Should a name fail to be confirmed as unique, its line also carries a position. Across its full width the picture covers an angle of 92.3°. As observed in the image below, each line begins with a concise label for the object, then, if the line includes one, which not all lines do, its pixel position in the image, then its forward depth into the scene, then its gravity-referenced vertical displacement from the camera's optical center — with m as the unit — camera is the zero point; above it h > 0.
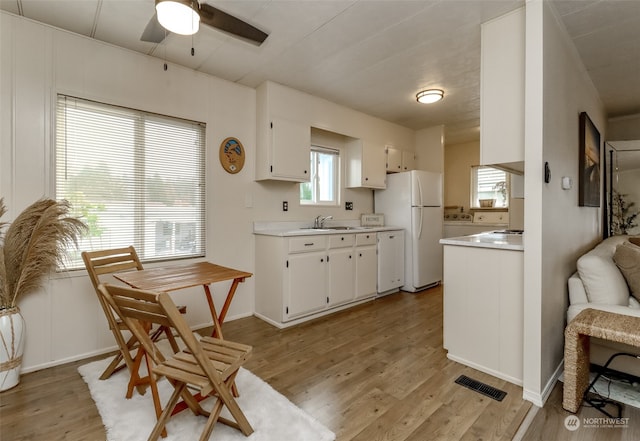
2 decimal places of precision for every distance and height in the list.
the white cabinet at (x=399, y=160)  4.67 +0.96
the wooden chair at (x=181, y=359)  1.29 -0.71
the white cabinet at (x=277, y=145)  3.30 +0.83
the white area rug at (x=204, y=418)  1.57 -1.10
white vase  1.96 -0.83
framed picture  2.60 +0.52
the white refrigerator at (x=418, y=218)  4.35 +0.03
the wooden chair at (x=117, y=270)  1.85 -0.38
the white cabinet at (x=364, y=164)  4.26 +0.79
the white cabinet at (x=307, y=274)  3.10 -0.60
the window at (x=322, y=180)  4.10 +0.55
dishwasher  4.08 -0.57
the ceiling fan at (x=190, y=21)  1.59 +1.13
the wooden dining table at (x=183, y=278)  1.78 -0.38
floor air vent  1.93 -1.10
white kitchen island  2.07 -0.61
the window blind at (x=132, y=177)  2.45 +0.37
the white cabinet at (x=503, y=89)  2.09 +0.92
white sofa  2.02 -0.52
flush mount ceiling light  3.47 +1.44
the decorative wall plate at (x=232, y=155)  3.23 +0.69
